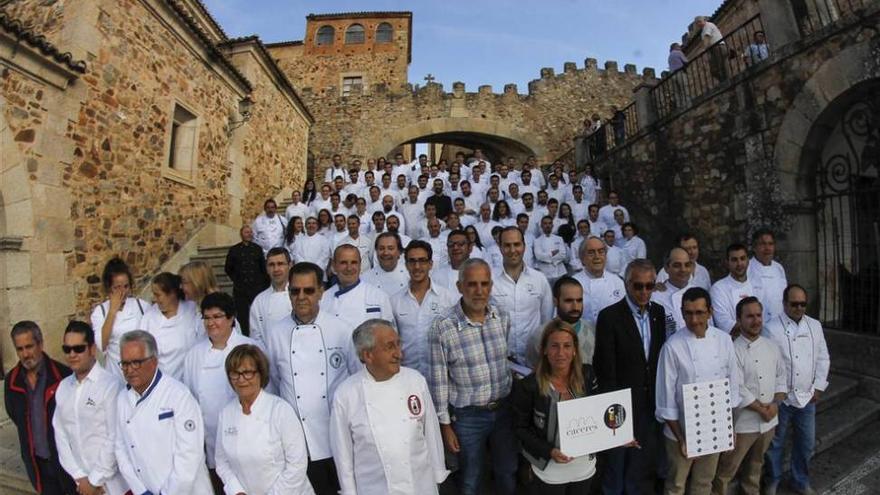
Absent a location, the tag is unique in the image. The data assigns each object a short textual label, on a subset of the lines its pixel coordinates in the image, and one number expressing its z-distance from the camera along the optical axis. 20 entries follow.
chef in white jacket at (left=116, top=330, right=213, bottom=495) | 2.40
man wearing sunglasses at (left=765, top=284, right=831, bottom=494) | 3.25
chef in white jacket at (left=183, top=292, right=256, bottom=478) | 2.72
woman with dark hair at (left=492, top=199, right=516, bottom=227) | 7.32
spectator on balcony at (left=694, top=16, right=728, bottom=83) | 7.34
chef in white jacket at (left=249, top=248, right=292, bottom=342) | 3.45
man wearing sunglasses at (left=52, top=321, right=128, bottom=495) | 2.68
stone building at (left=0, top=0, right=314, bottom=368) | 4.83
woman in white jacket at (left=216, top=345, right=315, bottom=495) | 2.32
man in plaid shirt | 2.63
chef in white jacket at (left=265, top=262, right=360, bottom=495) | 2.61
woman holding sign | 2.40
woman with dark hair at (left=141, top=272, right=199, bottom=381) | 3.12
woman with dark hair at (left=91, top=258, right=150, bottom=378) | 3.24
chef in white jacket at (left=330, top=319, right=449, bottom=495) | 2.26
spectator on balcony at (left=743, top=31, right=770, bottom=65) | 6.90
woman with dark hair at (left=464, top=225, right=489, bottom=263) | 5.68
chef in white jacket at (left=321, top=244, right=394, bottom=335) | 3.06
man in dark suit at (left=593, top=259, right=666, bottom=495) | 2.90
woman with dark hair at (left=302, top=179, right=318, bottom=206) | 9.36
